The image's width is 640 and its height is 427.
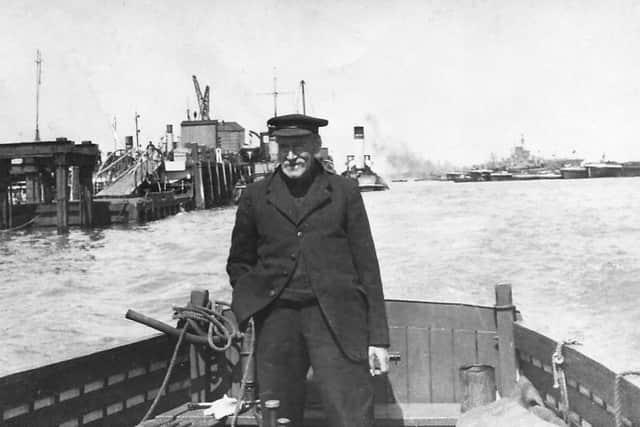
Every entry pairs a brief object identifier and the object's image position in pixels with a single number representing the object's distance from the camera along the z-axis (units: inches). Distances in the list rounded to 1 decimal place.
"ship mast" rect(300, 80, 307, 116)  3327.3
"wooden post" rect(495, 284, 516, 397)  201.3
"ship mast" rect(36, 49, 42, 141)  1553.9
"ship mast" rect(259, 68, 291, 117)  3296.0
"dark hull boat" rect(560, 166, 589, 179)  5359.3
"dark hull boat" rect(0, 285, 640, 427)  176.4
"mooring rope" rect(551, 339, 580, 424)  175.8
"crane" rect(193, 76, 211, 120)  3909.9
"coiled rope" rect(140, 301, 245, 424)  192.1
